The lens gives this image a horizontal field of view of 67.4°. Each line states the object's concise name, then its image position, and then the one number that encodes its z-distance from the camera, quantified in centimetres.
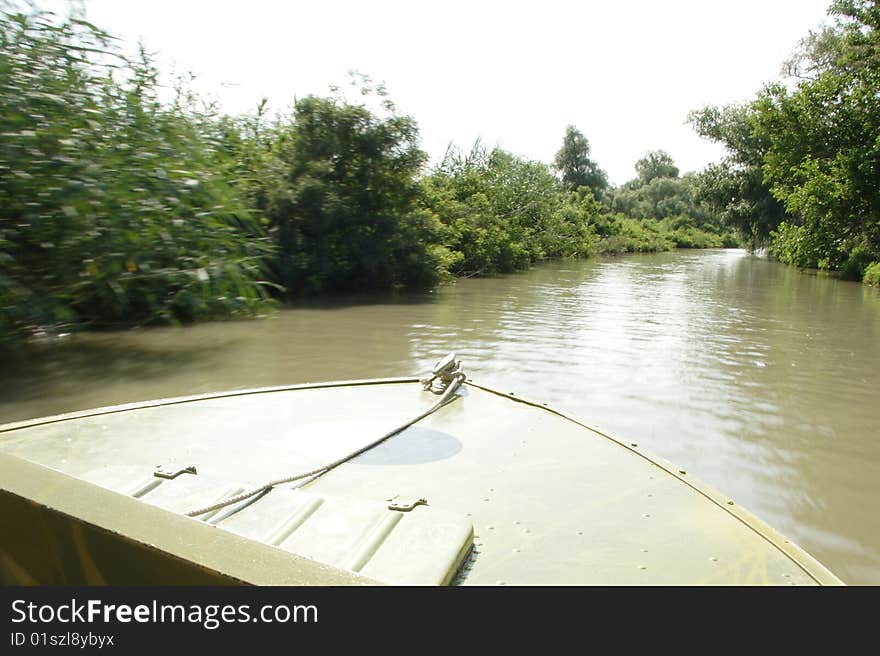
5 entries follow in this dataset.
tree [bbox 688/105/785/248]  3203
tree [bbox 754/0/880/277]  1855
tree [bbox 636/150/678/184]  8294
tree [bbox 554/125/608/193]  5947
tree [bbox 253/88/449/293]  1587
